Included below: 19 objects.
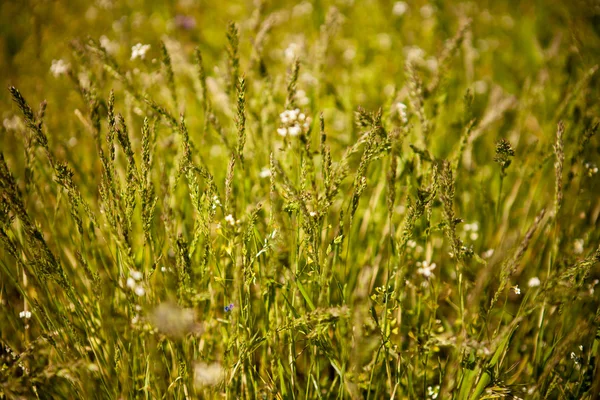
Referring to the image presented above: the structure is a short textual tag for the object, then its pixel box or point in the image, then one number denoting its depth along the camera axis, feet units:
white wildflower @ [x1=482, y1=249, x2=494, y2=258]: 5.89
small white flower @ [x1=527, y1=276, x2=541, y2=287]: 5.56
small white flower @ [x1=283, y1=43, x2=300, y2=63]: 6.29
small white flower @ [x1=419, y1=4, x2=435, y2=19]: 11.24
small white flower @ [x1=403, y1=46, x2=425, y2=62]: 8.03
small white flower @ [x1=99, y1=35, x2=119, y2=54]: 7.82
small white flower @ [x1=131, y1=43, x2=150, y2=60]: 5.99
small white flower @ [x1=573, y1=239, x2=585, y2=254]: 5.82
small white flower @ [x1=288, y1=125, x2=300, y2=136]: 5.49
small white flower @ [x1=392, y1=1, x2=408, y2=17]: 9.73
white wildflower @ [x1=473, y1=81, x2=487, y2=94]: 9.03
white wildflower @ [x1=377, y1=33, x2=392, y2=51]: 10.20
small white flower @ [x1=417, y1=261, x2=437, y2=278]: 5.53
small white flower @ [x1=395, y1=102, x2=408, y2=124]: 5.82
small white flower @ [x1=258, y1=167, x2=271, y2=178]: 6.07
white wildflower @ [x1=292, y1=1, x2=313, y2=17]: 11.55
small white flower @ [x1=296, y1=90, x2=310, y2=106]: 6.32
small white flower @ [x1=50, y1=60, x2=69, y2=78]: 6.14
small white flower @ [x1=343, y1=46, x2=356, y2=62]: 9.78
